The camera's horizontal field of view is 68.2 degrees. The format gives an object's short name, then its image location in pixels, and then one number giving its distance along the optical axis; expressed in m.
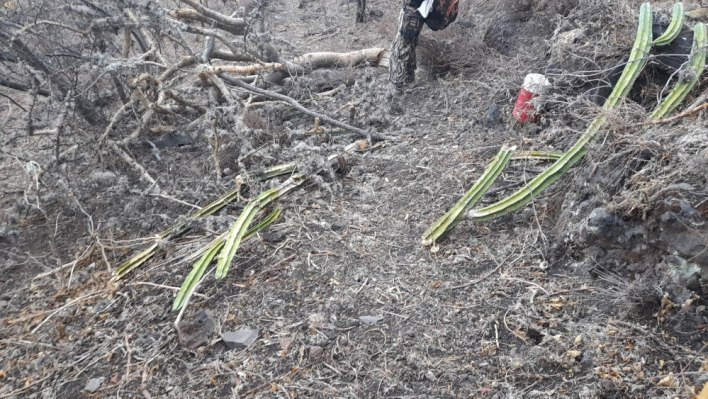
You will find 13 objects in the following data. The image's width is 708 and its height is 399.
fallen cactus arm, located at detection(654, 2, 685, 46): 3.17
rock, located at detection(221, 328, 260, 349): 2.45
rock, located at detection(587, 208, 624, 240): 2.30
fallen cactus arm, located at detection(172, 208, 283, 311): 2.67
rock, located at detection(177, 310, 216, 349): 2.51
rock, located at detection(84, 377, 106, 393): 2.42
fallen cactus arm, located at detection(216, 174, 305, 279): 2.79
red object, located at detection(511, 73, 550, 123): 3.63
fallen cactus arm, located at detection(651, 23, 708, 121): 2.73
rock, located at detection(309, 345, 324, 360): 2.34
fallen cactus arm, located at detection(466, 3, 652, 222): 2.75
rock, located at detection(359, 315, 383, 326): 2.47
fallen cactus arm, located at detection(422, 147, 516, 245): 2.88
